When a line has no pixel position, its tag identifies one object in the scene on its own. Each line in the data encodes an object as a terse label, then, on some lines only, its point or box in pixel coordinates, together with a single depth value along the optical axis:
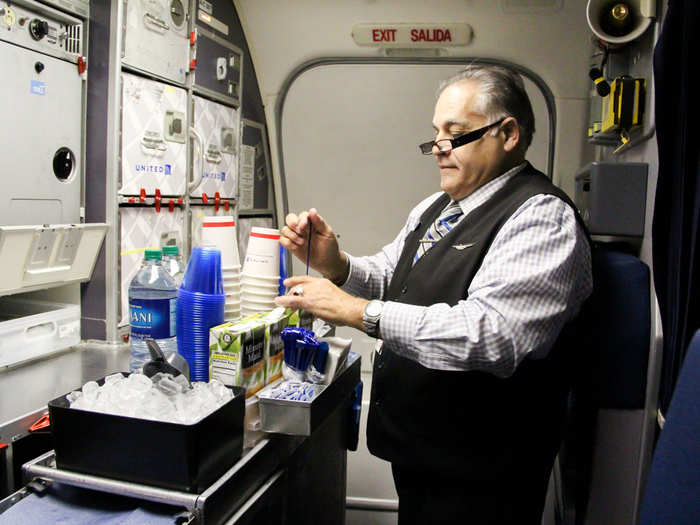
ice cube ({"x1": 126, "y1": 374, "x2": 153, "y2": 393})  1.22
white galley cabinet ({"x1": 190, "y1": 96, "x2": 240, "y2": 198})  3.04
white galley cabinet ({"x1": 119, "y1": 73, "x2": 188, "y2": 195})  2.43
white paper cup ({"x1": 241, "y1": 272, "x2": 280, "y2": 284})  1.67
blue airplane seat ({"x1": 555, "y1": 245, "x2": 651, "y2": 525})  1.75
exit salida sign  3.30
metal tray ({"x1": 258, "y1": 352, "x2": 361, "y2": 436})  1.35
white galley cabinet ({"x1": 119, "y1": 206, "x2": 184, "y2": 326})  2.45
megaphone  2.06
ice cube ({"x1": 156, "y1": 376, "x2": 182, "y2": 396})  1.22
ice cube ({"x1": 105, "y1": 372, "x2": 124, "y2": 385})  1.30
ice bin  1.10
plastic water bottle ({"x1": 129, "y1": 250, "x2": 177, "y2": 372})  1.46
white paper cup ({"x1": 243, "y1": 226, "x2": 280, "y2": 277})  1.64
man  1.41
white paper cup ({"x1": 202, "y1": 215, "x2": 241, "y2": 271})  1.62
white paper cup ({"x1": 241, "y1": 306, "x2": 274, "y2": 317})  1.68
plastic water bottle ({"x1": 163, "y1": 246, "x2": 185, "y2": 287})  1.66
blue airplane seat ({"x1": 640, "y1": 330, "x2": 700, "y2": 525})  0.88
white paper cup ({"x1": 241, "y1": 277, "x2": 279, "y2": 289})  1.67
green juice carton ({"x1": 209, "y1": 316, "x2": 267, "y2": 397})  1.33
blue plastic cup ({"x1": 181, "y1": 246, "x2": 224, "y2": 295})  1.42
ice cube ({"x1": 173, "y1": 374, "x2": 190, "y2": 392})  1.23
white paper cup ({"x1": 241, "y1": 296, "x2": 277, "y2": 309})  1.68
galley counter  1.15
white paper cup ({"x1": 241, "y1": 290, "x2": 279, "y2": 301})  1.68
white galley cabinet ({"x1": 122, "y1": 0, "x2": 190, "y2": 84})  2.40
